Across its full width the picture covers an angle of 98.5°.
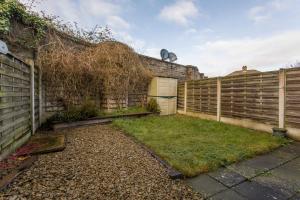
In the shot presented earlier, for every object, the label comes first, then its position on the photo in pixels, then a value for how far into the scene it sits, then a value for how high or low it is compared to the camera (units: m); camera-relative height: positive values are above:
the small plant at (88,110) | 4.46 -0.44
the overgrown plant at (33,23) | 3.52 +2.50
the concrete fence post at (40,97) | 4.05 -0.01
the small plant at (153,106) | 6.13 -0.41
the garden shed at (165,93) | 6.25 +0.22
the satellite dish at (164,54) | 9.07 +3.07
